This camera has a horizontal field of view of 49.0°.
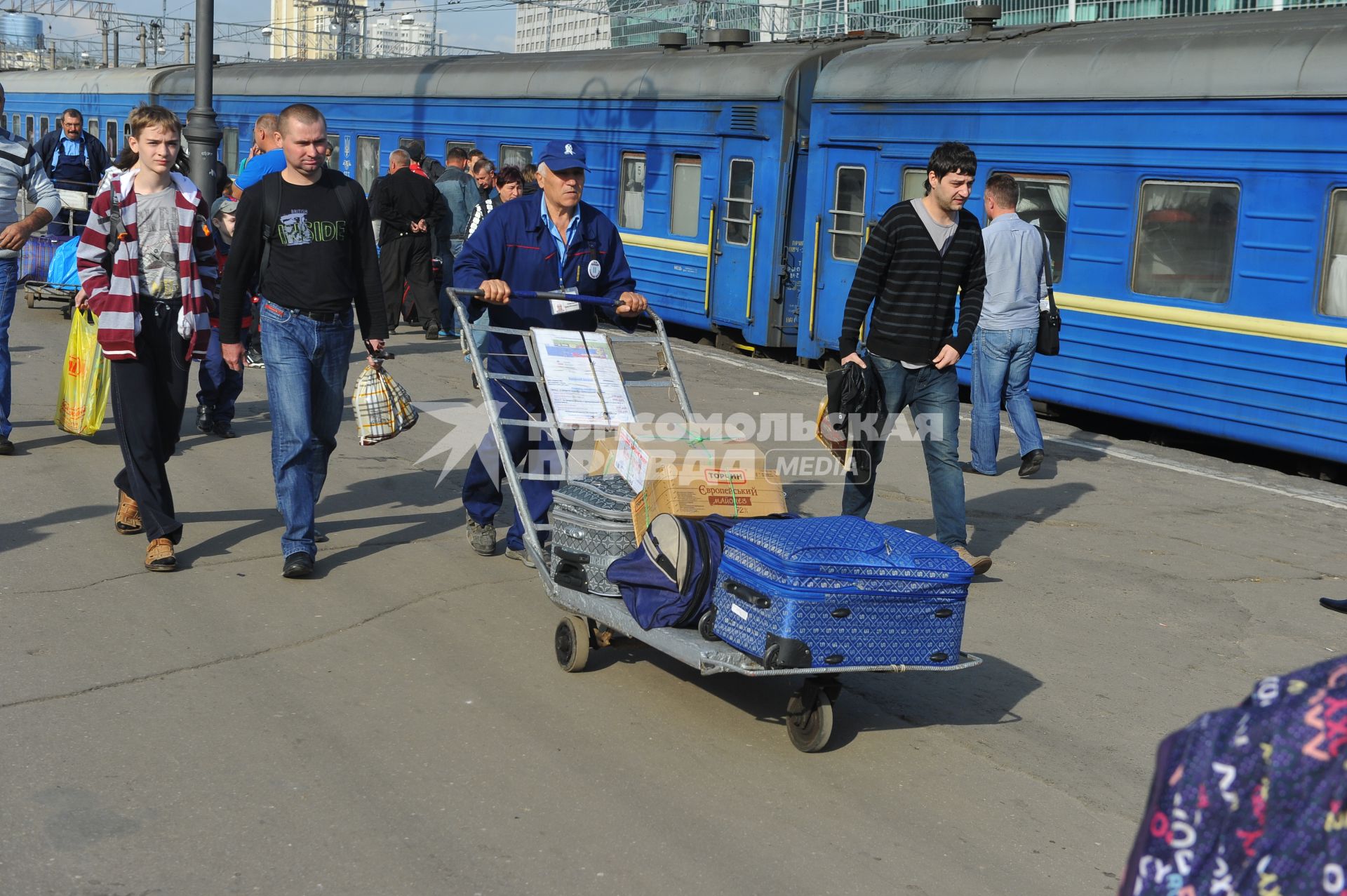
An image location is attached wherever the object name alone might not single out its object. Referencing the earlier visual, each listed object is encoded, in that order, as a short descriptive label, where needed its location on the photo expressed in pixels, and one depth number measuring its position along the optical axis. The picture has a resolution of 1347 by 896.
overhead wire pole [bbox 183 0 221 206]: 14.87
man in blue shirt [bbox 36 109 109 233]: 16.30
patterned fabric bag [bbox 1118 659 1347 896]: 1.89
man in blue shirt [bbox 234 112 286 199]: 9.93
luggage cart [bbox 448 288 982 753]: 4.72
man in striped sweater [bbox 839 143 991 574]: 6.84
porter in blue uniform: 6.75
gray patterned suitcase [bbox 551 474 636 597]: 5.45
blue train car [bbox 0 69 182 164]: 31.22
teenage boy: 6.58
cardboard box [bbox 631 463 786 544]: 5.29
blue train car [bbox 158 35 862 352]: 15.36
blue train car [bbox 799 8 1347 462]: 10.06
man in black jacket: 15.01
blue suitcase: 4.49
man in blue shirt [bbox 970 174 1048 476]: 9.41
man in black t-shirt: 6.43
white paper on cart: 6.20
